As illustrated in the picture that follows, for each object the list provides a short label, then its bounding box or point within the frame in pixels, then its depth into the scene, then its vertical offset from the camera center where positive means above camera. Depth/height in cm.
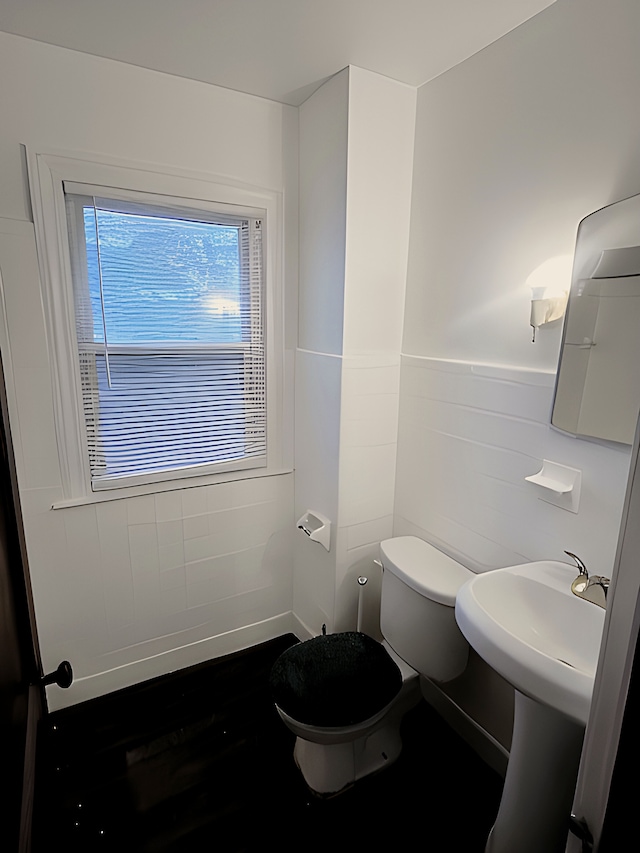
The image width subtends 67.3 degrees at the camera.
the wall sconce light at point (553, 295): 137 +9
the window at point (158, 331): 170 -5
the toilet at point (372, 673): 147 -112
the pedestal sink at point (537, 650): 115 -80
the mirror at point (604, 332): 119 -1
